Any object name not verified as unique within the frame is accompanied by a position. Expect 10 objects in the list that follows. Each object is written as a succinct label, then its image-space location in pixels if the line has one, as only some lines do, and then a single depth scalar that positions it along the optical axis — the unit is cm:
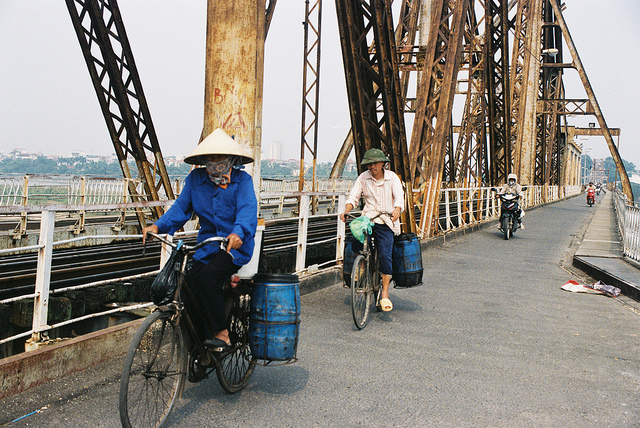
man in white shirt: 650
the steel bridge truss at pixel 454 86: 1041
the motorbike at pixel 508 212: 1598
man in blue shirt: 363
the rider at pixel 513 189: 1640
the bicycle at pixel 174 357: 319
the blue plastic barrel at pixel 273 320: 393
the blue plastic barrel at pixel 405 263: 675
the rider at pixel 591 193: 4100
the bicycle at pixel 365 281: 589
